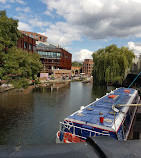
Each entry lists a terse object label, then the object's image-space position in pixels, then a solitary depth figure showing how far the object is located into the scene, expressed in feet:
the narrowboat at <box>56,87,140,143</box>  27.25
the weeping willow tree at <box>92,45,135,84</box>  102.33
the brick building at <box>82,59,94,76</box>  366.63
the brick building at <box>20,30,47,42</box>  308.60
